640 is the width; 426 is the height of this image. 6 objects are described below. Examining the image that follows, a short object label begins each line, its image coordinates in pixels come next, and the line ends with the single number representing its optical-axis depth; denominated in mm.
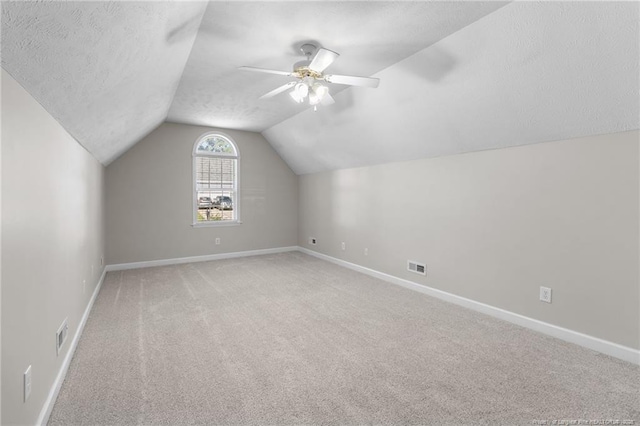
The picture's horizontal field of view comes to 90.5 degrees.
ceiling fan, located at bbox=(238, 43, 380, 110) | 2369
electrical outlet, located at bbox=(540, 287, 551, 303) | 2831
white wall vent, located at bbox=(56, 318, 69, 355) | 2029
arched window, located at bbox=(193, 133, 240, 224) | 5895
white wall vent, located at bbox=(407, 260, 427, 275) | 4043
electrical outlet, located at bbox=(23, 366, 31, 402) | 1453
